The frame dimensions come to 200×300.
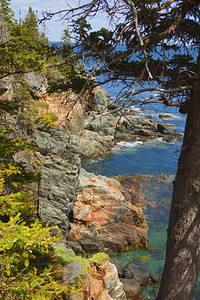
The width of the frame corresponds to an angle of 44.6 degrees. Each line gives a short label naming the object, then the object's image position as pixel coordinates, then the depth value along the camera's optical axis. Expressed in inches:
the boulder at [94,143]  1082.7
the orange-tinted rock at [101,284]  250.7
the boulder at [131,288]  374.9
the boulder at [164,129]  1379.3
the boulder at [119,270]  420.2
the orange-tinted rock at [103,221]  490.3
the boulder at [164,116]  1697.6
